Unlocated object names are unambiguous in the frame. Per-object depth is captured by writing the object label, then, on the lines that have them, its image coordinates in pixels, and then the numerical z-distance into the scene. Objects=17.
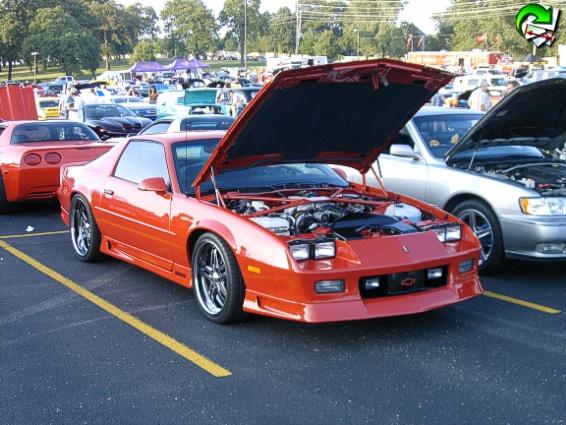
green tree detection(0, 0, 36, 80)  84.56
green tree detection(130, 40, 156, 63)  89.94
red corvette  10.05
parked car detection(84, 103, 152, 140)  19.51
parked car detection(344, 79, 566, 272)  6.37
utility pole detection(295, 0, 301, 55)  81.12
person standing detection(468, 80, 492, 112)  13.89
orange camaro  4.82
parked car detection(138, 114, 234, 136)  12.88
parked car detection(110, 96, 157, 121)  25.17
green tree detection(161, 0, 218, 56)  106.25
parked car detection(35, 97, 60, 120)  29.79
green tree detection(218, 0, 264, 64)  112.12
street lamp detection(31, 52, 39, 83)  73.49
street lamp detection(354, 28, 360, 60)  98.18
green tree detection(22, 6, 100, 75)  80.44
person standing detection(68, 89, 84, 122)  20.44
